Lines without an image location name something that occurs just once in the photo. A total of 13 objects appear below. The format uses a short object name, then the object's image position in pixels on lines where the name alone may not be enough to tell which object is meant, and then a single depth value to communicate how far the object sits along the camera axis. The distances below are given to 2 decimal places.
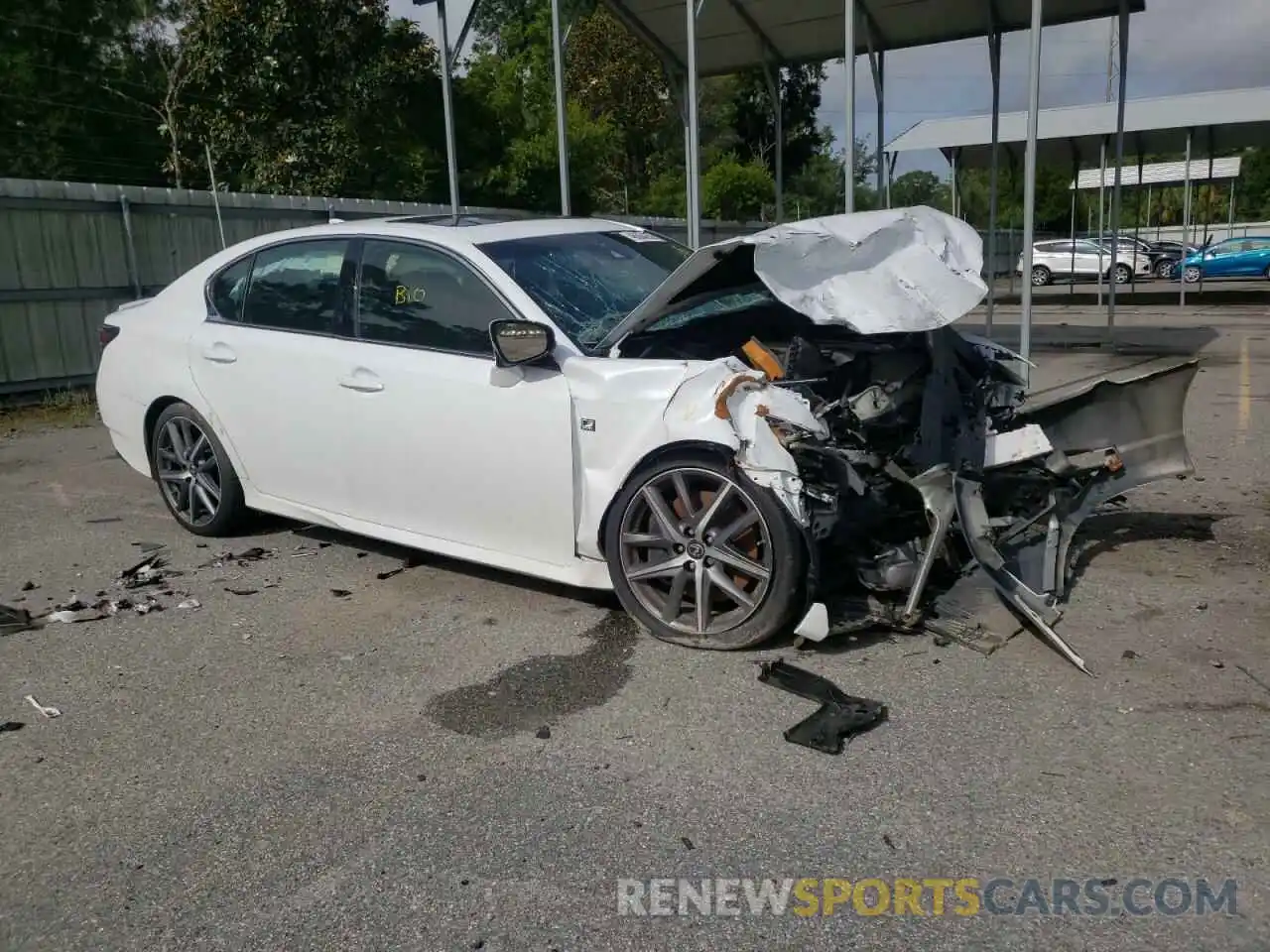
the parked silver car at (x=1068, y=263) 35.59
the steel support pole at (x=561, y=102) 10.74
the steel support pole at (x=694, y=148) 9.47
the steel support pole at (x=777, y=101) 13.17
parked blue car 32.66
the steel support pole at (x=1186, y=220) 21.83
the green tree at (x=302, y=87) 20.52
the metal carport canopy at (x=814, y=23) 11.69
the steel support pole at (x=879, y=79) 12.70
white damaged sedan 4.05
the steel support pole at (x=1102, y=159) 19.44
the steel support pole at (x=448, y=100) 11.21
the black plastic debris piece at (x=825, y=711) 3.41
